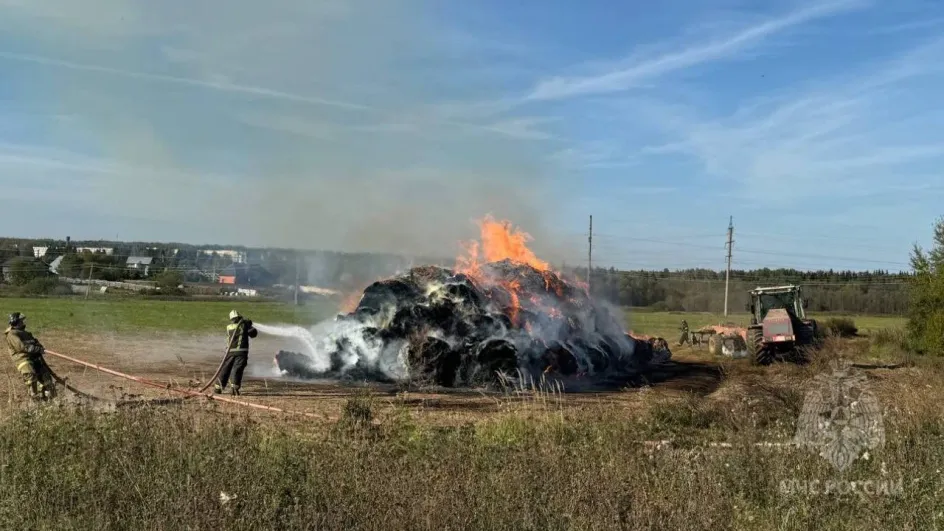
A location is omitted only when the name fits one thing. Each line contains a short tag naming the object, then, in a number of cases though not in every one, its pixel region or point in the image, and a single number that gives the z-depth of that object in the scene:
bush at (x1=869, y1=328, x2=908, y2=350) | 27.12
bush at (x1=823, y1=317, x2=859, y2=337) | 35.69
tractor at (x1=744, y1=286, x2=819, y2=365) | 23.72
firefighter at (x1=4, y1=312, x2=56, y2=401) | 12.18
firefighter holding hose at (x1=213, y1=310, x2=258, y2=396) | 15.14
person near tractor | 34.11
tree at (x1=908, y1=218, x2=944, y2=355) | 24.11
